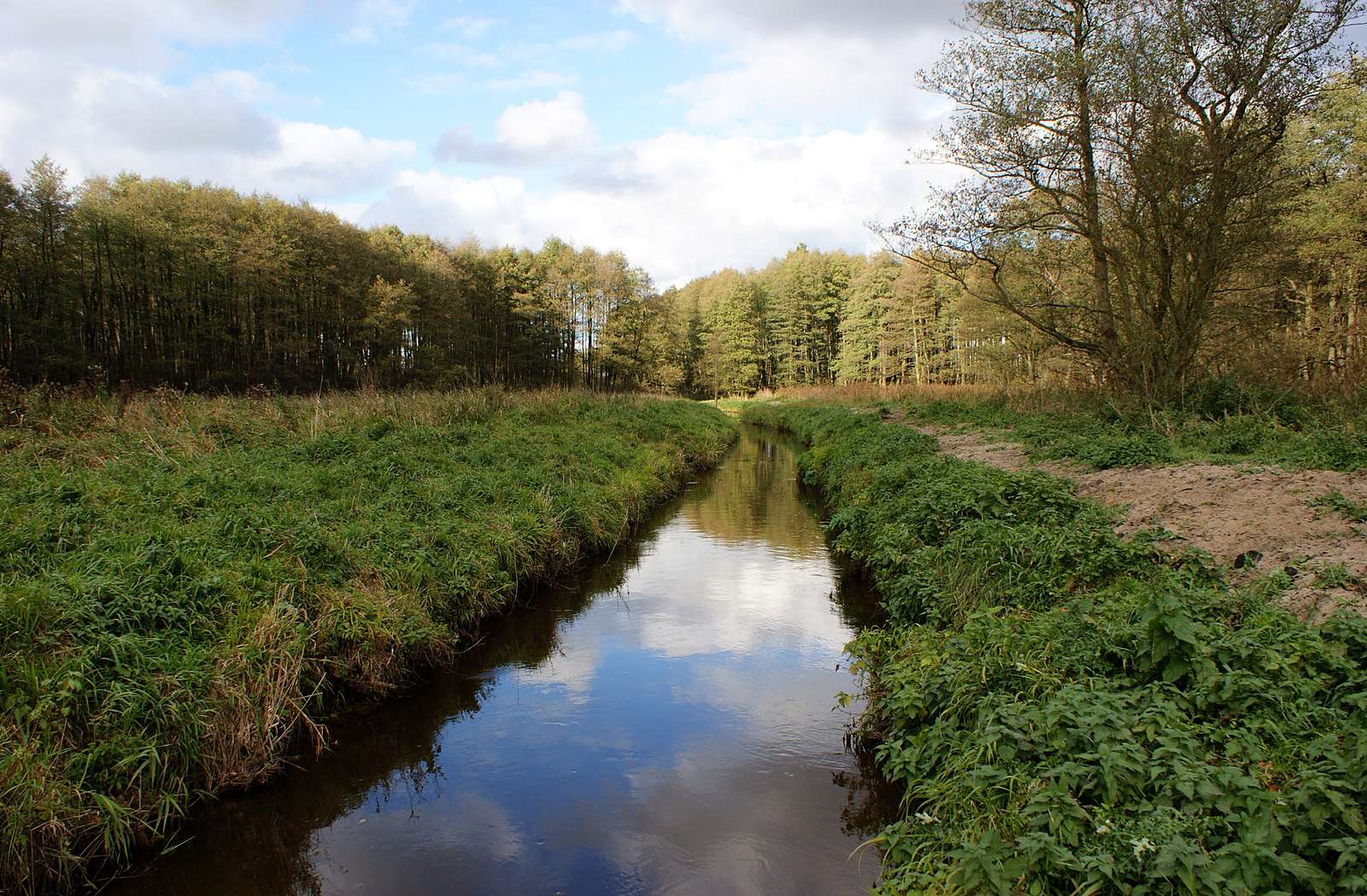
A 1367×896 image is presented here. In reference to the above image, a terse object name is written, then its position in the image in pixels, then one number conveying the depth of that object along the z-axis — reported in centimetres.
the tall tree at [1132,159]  1238
